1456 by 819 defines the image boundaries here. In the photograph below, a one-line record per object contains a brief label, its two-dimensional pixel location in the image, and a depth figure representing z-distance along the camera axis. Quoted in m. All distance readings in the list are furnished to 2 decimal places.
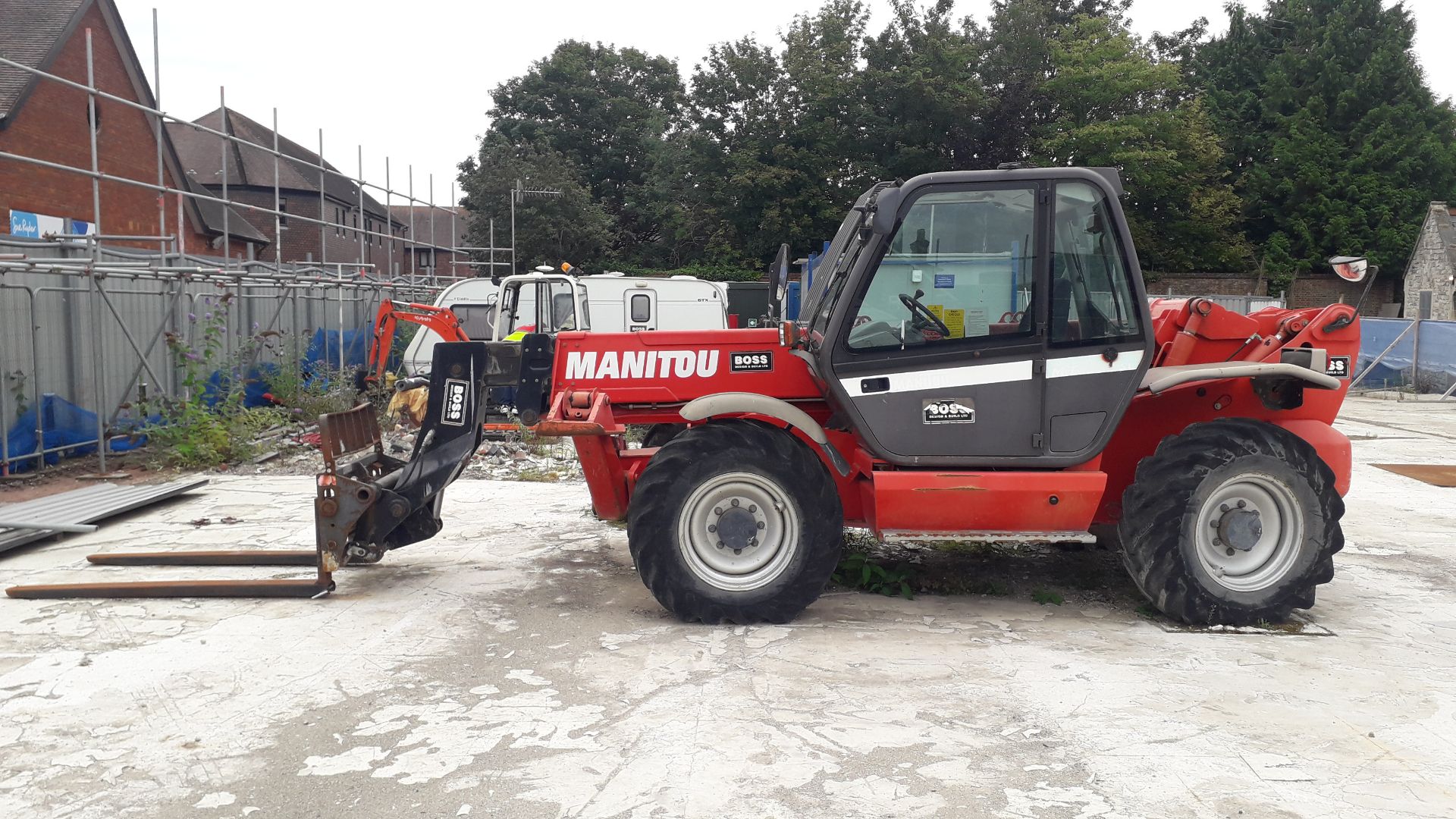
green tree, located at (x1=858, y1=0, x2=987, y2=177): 37.03
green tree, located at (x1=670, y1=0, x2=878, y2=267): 37.66
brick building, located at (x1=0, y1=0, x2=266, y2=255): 21.77
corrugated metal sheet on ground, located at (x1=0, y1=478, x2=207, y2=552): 8.03
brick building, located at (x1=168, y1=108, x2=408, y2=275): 42.16
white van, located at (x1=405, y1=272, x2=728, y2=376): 17.39
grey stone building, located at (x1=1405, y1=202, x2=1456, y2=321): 33.38
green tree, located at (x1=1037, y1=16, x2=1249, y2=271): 36.56
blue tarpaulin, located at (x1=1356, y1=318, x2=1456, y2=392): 21.66
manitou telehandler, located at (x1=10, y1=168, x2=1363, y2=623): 5.84
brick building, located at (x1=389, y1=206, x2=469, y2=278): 49.64
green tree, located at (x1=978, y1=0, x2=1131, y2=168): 38.12
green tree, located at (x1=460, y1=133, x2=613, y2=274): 41.00
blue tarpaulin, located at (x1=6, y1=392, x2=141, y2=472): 10.85
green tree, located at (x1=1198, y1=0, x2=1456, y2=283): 39.69
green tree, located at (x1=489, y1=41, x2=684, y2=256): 51.06
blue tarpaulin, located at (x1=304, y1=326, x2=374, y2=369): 17.58
